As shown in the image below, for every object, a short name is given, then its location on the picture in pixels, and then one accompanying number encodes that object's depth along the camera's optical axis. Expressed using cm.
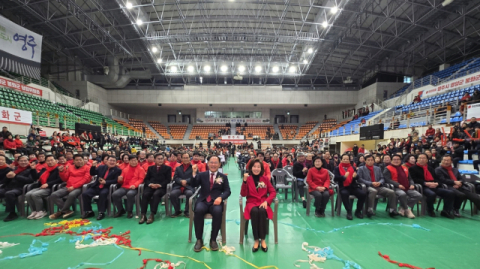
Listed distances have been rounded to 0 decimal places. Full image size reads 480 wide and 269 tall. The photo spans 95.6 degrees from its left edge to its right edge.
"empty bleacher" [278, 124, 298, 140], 2673
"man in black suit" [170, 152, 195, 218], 425
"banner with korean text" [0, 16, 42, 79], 1075
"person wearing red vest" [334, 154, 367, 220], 423
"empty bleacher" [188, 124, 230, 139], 2648
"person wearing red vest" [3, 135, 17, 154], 759
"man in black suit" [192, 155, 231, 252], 306
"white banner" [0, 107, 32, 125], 928
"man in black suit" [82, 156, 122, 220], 418
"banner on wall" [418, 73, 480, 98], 1214
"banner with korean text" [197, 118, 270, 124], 2948
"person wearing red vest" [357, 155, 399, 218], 429
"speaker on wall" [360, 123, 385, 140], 1237
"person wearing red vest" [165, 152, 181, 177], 552
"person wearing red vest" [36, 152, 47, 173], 486
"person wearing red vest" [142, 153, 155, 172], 526
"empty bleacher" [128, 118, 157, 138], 2472
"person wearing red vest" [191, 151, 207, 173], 504
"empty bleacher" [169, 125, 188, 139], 2659
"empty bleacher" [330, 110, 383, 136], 1573
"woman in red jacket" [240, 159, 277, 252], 305
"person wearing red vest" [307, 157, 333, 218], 426
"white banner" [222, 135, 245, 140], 2522
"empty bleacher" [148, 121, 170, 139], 2645
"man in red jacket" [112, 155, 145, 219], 421
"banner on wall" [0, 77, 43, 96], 1241
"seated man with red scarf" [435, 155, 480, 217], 424
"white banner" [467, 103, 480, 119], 826
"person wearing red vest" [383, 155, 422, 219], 429
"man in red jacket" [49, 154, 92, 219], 419
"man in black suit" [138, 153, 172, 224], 412
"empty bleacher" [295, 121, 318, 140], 2697
